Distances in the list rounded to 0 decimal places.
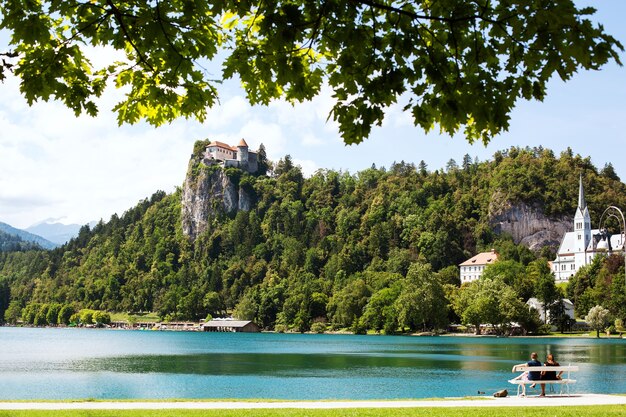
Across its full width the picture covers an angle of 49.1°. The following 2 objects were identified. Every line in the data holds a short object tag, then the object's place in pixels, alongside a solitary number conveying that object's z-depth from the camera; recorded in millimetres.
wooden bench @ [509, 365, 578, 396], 20562
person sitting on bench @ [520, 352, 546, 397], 20148
